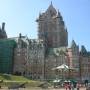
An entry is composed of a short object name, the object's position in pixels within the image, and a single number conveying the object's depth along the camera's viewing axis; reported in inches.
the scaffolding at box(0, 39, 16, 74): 2130.4
